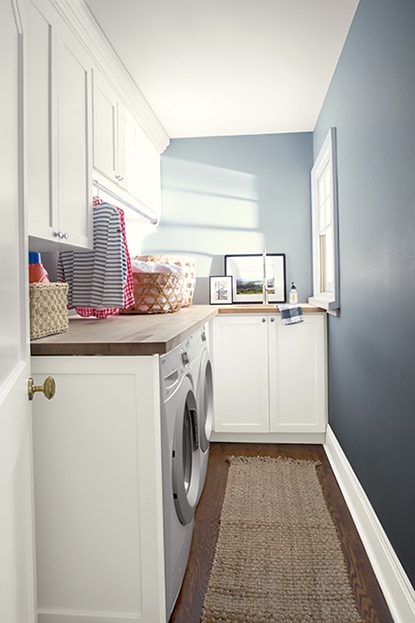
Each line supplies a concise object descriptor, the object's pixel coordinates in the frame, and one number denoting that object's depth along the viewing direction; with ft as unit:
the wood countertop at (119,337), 5.02
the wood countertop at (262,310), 11.21
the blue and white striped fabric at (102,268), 7.78
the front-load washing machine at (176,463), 5.22
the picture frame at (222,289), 13.48
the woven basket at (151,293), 9.36
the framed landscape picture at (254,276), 13.55
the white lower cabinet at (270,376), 11.39
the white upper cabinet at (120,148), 8.35
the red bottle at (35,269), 5.76
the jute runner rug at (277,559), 5.65
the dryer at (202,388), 7.57
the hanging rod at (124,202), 8.94
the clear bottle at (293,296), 12.83
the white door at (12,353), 3.35
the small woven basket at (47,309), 5.33
